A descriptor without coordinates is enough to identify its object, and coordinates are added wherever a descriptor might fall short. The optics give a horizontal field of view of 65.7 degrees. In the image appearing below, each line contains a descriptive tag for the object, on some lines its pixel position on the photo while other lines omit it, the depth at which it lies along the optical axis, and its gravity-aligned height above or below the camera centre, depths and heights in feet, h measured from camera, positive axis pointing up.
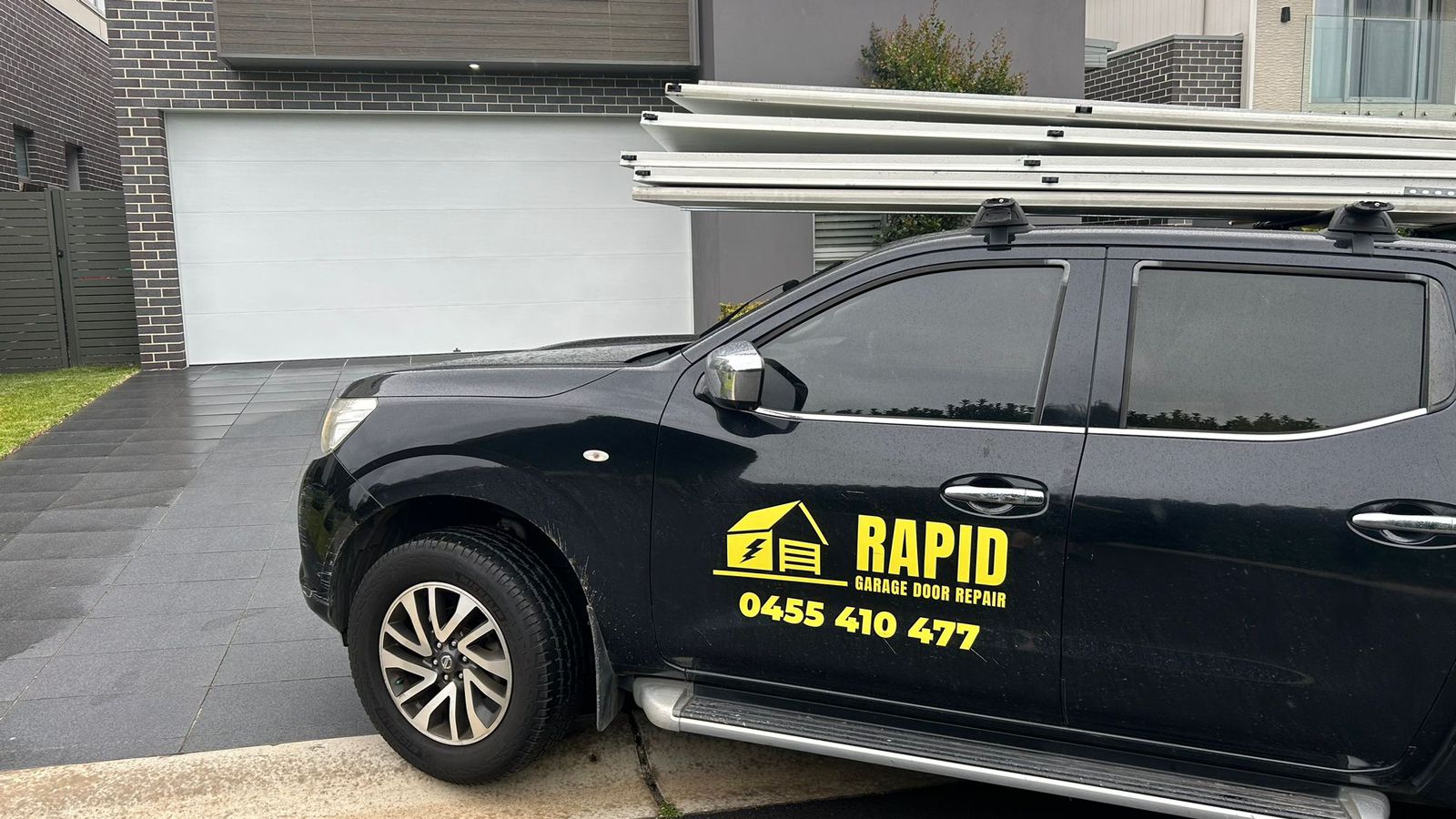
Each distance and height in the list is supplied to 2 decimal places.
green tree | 35.70 +5.44
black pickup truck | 9.20 -2.58
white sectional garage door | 41.29 +0.28
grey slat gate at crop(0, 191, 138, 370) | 42.06 -1.20
